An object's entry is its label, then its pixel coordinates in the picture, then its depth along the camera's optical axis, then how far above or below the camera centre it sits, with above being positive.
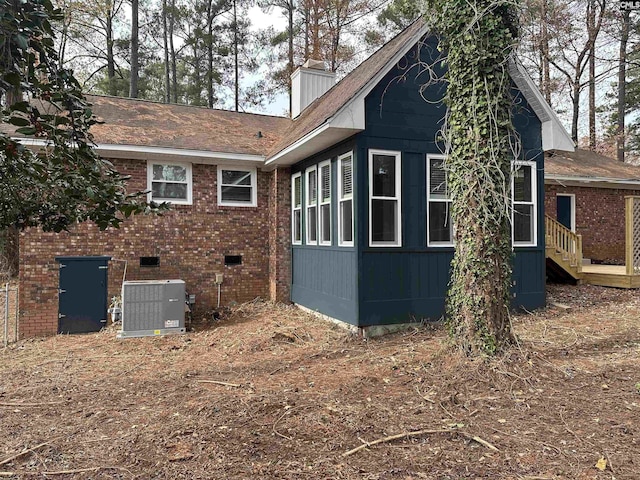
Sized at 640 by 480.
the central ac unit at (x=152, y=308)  8.01 -1.20
